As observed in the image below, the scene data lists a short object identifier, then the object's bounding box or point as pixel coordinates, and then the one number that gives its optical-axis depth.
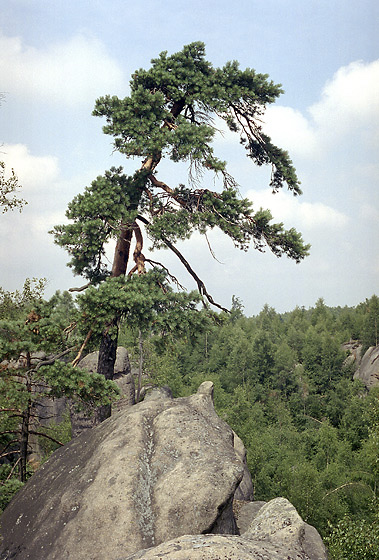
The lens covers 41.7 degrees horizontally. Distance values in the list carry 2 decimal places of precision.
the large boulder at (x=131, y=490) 8.91
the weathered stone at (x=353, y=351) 75.88
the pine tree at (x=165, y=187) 16.53
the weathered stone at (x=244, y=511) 14.74
